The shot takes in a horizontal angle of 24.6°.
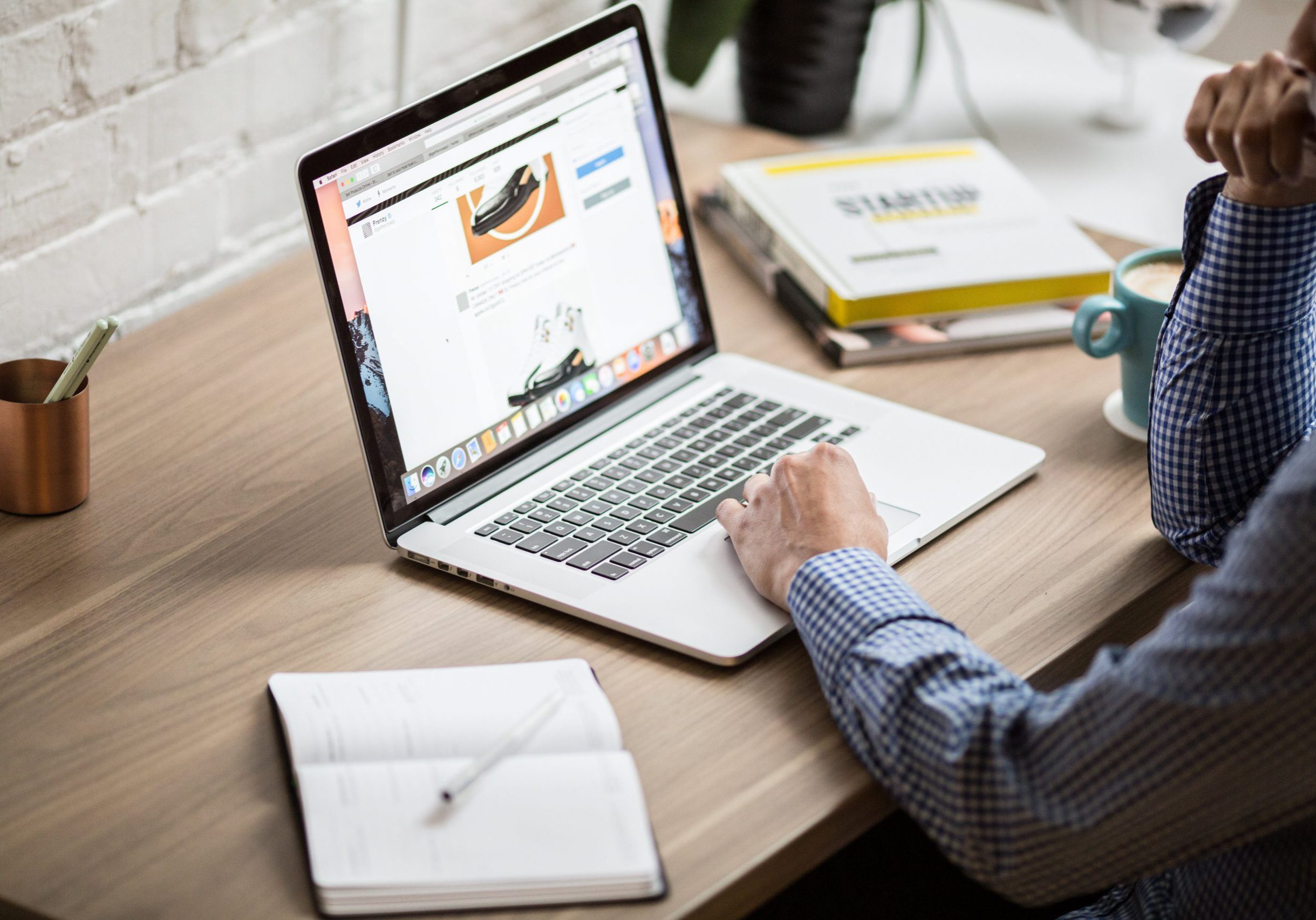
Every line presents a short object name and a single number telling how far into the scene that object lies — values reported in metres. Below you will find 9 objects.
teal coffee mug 2.03
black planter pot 2.56
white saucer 2.05
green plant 2.48
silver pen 1.69
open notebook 1.66
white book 2.17
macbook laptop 1.87
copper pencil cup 1.91
